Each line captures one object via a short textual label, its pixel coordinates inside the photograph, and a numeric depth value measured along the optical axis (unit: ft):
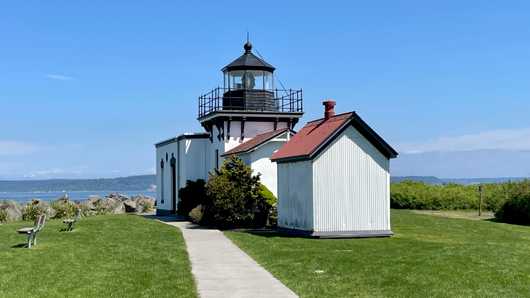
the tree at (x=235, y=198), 97.81
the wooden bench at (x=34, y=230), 67.36
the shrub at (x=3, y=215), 128.00
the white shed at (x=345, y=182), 79.87
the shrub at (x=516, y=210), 112.27
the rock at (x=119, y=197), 184.19
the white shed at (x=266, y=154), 105.60
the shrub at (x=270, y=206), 100.17
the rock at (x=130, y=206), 161.58
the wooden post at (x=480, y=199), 126.94
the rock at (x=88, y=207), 153.28
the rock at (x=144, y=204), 163.13
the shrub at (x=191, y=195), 118.62
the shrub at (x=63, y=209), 137.54
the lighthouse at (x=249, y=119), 106.63
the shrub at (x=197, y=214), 105.50
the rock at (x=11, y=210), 130.62
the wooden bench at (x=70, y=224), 88.69
